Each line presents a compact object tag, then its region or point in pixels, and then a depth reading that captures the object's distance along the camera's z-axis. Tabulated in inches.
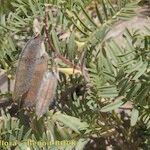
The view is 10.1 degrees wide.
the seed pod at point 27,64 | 14.5
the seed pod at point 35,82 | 14.5
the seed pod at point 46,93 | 14.7
